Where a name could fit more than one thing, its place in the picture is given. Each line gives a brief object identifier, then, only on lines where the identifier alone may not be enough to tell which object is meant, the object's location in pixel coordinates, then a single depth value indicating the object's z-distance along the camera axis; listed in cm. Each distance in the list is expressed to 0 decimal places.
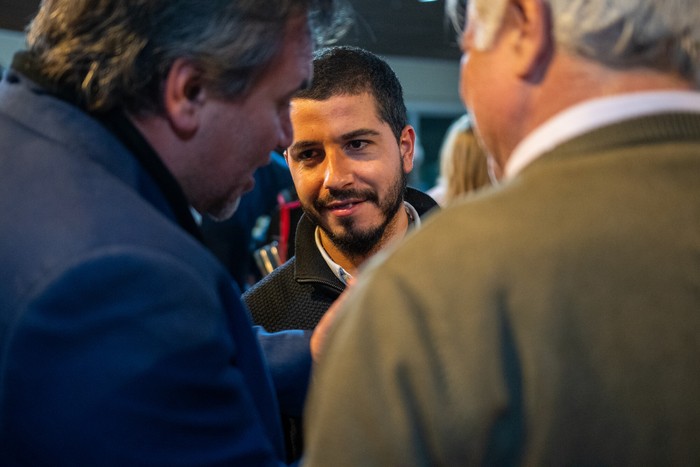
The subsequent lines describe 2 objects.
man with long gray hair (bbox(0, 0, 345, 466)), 105
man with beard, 210
